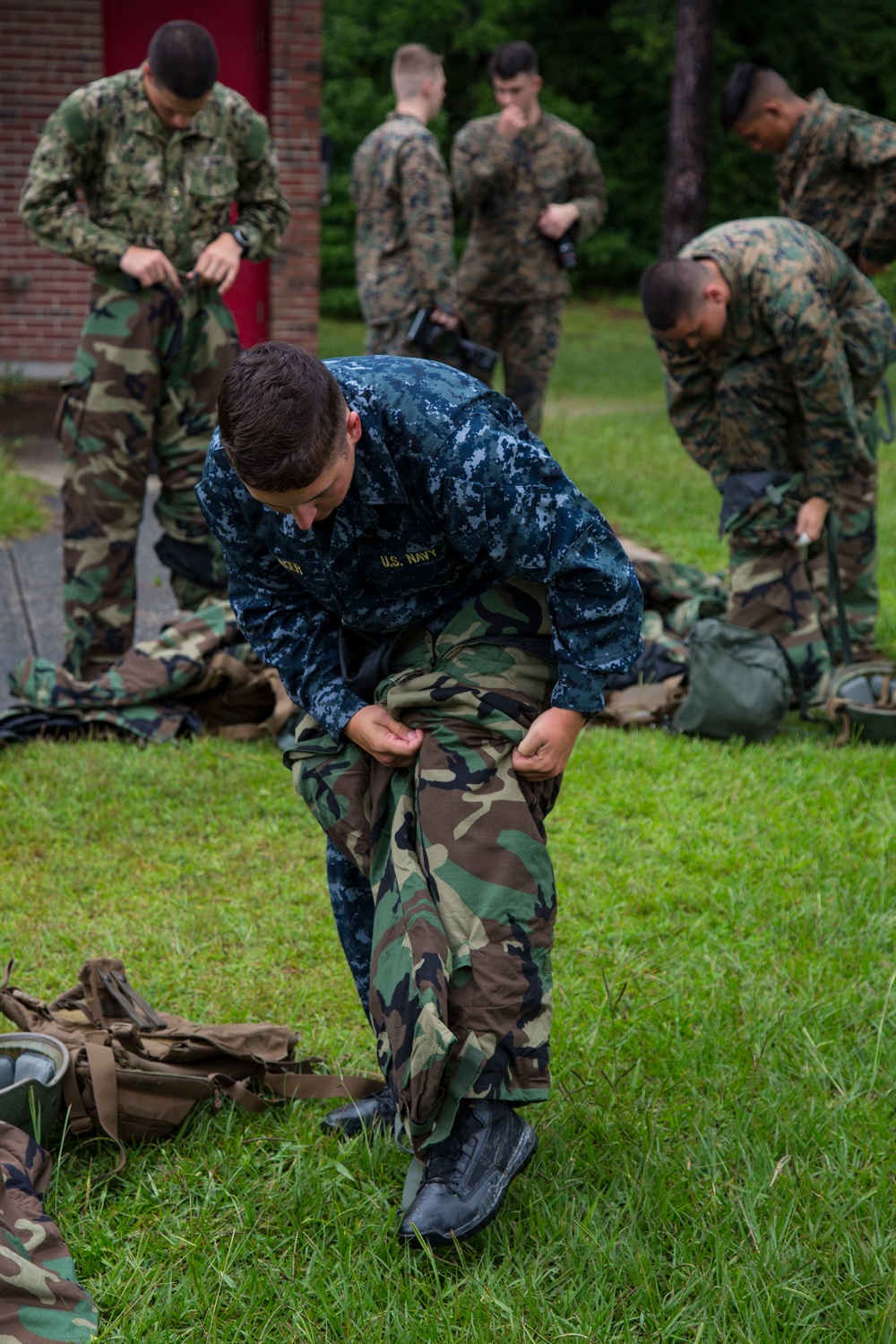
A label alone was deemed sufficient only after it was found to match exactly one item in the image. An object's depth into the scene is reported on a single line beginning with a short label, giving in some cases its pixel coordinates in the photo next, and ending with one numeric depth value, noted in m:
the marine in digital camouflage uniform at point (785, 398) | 4.68
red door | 10.00
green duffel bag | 4.68
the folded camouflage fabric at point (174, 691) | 4.62
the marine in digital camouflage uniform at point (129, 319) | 4.83
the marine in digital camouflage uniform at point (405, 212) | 7.16
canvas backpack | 2.60
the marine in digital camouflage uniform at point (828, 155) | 5.71
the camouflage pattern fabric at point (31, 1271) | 2.08
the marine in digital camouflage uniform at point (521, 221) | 7.98
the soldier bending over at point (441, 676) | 2.18
